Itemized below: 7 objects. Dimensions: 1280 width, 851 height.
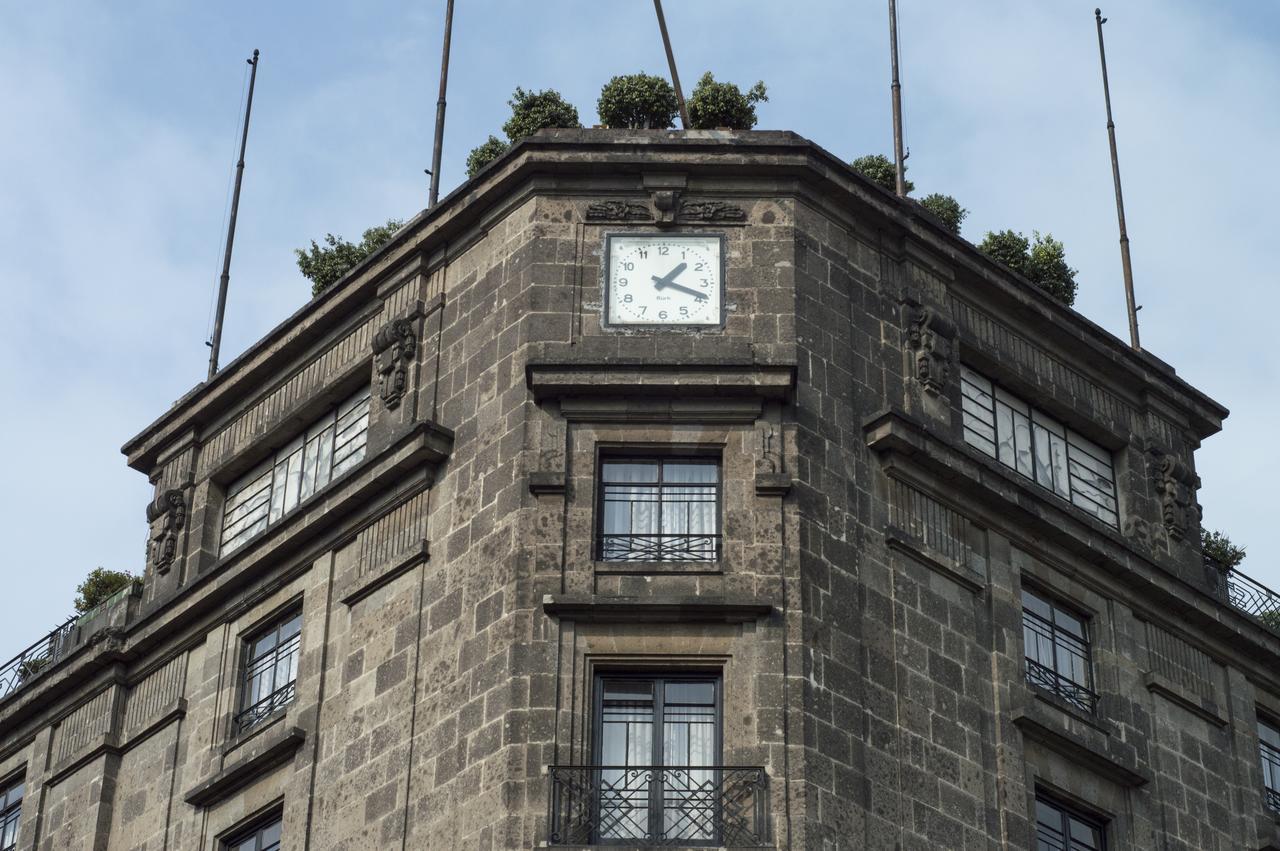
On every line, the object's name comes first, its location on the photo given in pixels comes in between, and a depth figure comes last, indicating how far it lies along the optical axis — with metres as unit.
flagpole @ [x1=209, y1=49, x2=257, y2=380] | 47.91
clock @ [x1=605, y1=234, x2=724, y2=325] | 40.06
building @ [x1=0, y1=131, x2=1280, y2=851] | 36.88
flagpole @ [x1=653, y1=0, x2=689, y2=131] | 44.06
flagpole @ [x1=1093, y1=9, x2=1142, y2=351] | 46.69
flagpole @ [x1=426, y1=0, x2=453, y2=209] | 44.47
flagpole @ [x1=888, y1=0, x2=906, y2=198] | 43.94
